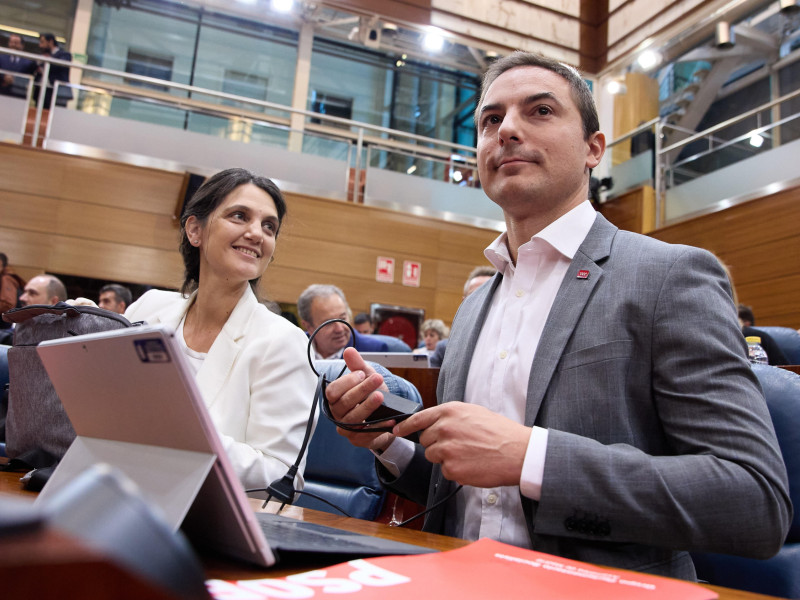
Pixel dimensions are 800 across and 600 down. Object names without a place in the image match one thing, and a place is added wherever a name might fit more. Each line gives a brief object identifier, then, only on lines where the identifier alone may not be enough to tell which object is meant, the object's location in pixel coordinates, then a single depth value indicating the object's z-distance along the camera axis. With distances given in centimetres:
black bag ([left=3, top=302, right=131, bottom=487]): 123
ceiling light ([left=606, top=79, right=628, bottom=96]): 833
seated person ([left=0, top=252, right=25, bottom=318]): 419
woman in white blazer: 144
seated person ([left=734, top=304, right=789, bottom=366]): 334
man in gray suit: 82
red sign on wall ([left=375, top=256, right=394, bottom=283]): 714
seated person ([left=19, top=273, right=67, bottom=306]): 443
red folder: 46
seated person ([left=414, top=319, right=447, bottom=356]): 584
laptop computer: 56
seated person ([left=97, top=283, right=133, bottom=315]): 512
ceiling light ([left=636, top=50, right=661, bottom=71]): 770
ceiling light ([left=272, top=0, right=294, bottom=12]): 808
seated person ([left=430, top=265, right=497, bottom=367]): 404
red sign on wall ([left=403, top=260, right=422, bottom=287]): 724
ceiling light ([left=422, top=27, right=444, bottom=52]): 793
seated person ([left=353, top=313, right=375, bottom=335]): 603
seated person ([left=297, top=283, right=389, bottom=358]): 408
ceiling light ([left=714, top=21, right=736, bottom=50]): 698
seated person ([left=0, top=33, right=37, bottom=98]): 592
